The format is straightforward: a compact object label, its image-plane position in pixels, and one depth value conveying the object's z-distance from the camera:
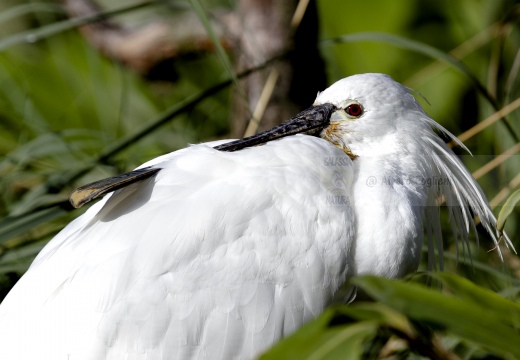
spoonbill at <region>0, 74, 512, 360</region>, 6.01
